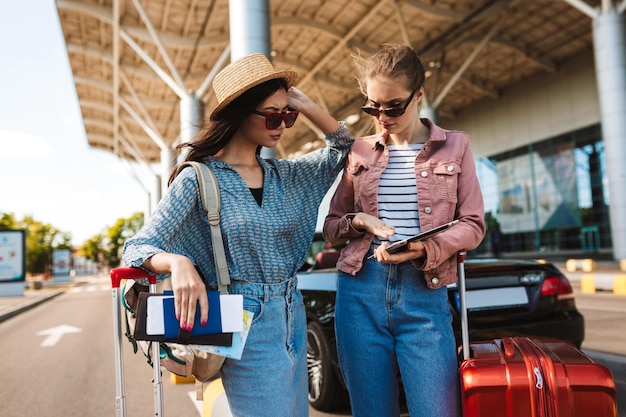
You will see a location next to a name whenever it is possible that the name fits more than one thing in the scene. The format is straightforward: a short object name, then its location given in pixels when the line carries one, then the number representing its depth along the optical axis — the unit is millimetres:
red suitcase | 1850
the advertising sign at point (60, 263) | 40938
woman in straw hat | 1771
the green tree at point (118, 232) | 101688
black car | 3674
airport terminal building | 18594
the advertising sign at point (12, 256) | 21094
